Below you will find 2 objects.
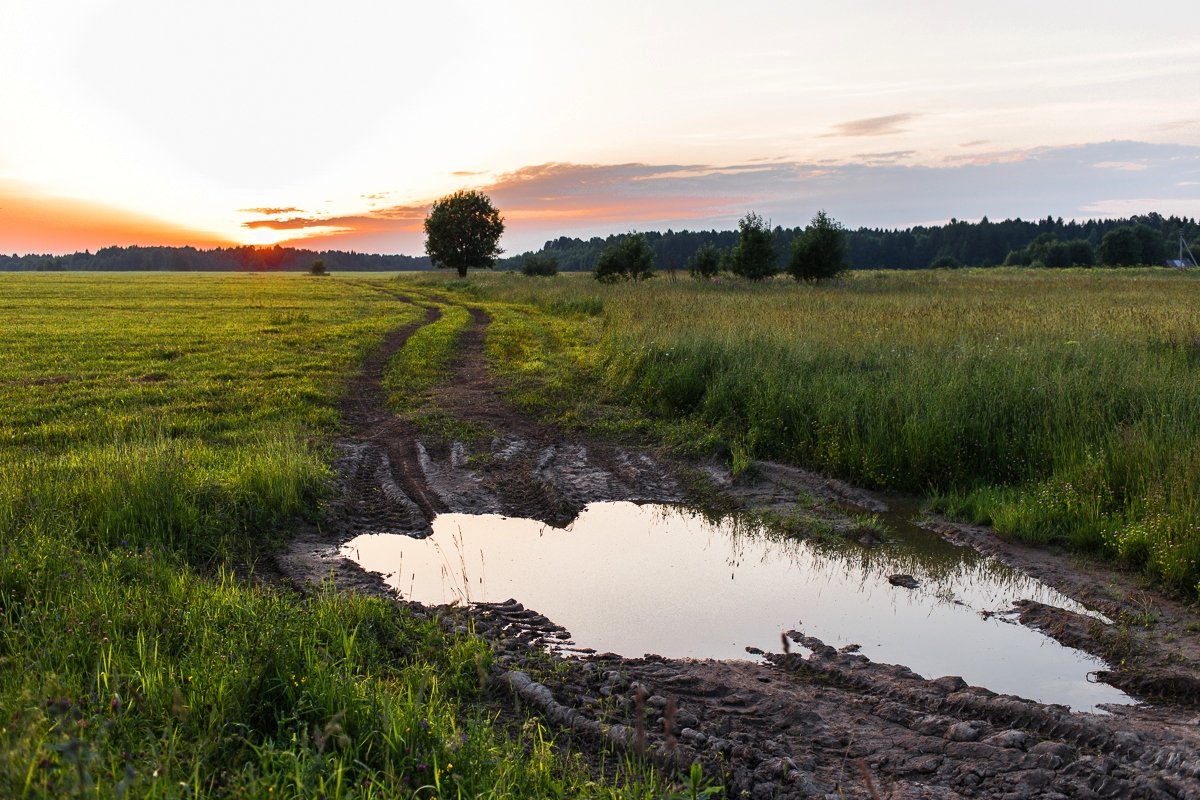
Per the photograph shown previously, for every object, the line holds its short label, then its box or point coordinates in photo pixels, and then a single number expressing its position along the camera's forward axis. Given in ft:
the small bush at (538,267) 241.35
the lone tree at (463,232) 236.43
